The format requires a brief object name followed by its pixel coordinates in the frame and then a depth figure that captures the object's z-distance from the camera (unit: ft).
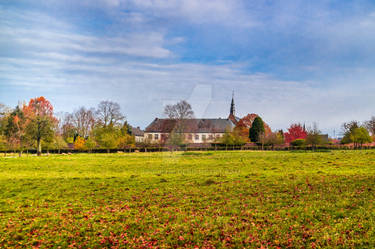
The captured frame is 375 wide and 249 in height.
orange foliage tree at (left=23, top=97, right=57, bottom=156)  208.95
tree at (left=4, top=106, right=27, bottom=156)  211.22
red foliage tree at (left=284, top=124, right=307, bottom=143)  350.64
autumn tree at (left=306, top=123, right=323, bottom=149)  204.85
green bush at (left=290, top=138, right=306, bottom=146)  216.39
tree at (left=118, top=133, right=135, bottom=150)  240.94
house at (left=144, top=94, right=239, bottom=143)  399.11
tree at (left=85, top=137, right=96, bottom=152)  227.61
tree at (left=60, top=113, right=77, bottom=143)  334.44
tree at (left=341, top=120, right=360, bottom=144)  217.83
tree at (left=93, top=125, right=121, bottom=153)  221.05
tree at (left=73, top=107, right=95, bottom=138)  326.92
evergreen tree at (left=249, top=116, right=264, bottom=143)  287.52
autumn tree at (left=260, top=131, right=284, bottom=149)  244.22
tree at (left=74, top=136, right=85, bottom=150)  239.21
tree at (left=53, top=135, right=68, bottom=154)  224.74
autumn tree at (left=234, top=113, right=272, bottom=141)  340.10
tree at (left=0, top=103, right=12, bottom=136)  246.68
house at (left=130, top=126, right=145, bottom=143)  488.97
